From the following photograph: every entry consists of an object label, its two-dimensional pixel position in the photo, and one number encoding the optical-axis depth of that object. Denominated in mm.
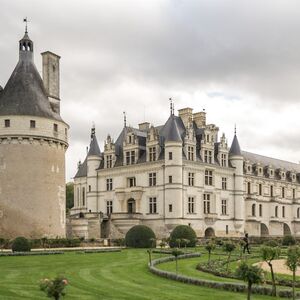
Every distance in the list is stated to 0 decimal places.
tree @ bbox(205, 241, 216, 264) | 25009
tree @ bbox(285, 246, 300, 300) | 16453
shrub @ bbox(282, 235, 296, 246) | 46656
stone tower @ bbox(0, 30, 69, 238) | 40469
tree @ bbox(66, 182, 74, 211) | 82419
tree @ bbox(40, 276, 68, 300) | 10820
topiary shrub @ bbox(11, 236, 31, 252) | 33344
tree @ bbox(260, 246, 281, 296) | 17109
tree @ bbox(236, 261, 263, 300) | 13898
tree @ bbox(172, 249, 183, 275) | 22688
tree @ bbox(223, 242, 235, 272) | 24820
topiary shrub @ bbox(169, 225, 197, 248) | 41938
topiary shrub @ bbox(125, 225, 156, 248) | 40969
